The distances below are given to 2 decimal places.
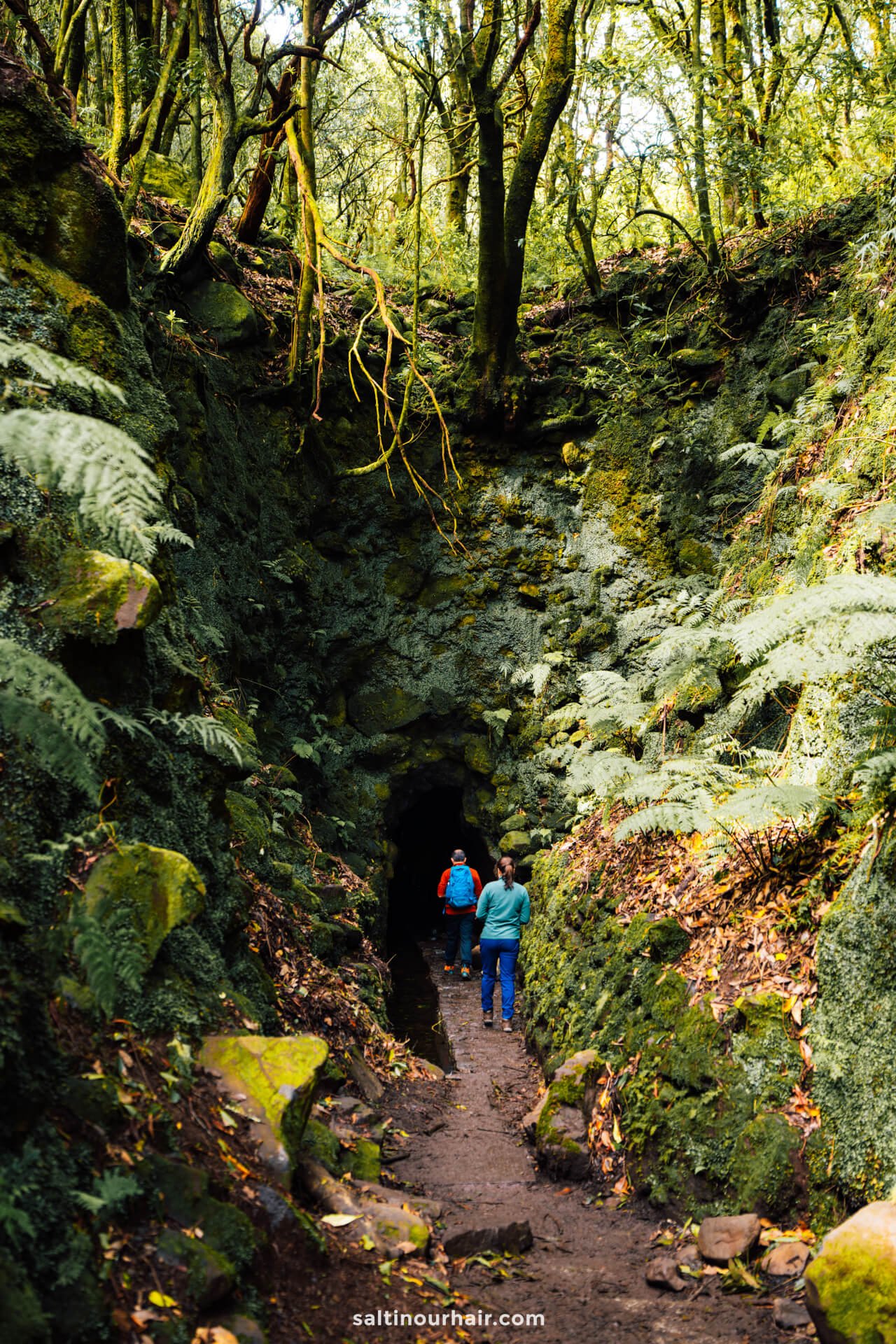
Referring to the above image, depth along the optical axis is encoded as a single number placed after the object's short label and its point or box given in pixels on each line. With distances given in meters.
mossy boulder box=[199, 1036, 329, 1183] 3.18
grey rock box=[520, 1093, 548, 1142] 5.20
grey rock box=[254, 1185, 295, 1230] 2.88
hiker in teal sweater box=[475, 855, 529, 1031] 7.68
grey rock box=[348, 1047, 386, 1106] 5.16
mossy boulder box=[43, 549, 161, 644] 3.46
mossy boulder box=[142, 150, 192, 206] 9.07
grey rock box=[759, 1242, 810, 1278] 3.23
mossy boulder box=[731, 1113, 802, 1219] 3.49
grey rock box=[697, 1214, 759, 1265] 3.41
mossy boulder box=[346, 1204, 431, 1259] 3.27
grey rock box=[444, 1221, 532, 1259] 3.62
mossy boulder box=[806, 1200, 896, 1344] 2.48
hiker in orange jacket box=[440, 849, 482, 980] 10.16
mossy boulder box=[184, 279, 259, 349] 8.52
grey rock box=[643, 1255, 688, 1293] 3.40
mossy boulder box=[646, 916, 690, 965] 4.92
